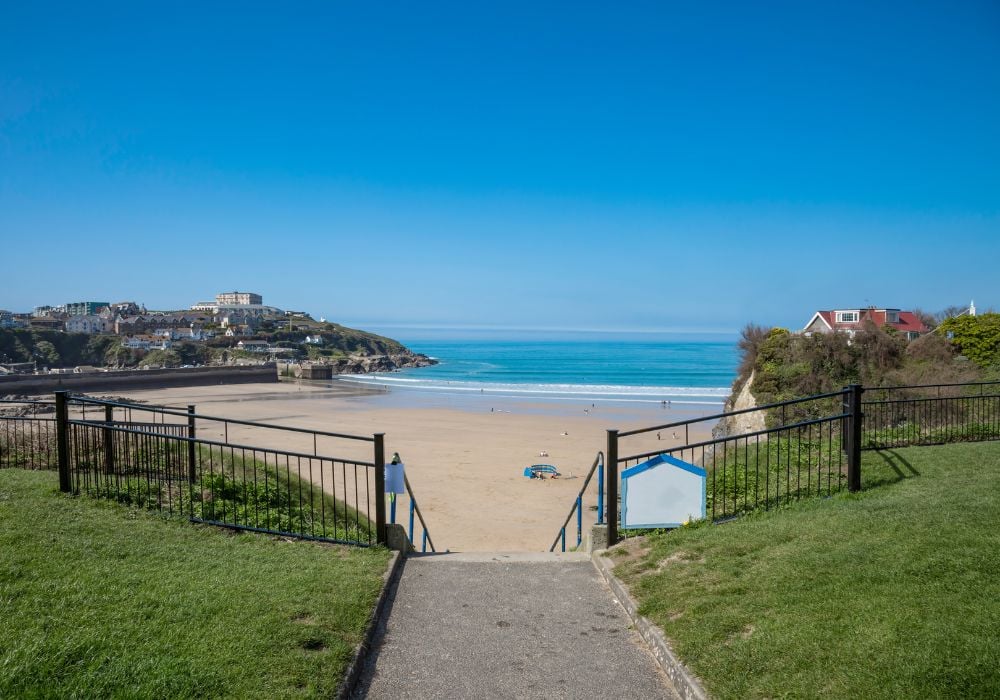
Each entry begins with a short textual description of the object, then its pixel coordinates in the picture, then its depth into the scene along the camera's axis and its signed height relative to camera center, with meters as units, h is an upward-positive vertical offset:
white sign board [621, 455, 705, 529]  7.86 -2.16
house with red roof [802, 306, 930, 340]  25.77 -0.06
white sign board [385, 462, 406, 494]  8.05 -1.97
